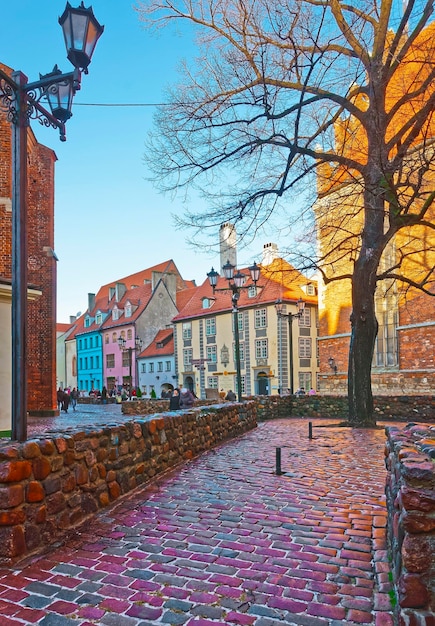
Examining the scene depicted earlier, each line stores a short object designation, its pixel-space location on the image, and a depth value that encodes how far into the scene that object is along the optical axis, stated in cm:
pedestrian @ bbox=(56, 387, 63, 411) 3191
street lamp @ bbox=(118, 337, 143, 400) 5453
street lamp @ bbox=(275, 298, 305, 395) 2399
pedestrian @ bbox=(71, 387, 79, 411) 3467
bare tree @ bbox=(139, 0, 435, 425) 897
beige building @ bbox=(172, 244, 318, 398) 4350
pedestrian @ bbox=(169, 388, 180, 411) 1791
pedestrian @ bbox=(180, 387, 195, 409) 1558
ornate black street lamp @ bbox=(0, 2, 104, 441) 463
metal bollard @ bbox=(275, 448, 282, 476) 745
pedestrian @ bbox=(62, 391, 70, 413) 3083
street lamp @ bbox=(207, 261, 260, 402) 1703
